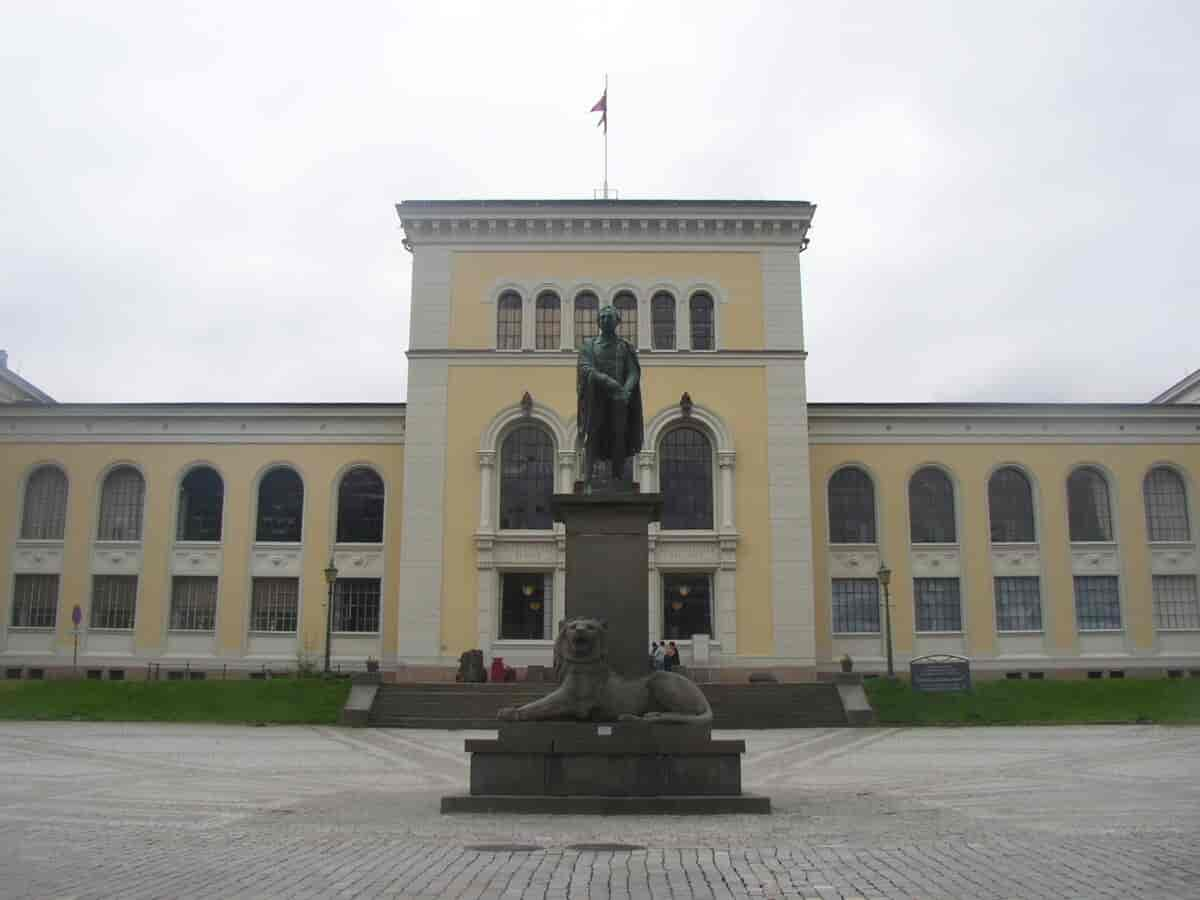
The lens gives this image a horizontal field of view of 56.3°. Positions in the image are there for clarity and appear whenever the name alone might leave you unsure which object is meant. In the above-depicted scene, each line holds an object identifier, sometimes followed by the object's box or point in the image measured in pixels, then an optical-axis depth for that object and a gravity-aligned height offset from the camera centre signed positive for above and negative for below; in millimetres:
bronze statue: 15344 +3427
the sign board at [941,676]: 33781 -652
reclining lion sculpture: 13430 -483
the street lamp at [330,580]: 36438 +2456
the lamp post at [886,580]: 36406 +2394
